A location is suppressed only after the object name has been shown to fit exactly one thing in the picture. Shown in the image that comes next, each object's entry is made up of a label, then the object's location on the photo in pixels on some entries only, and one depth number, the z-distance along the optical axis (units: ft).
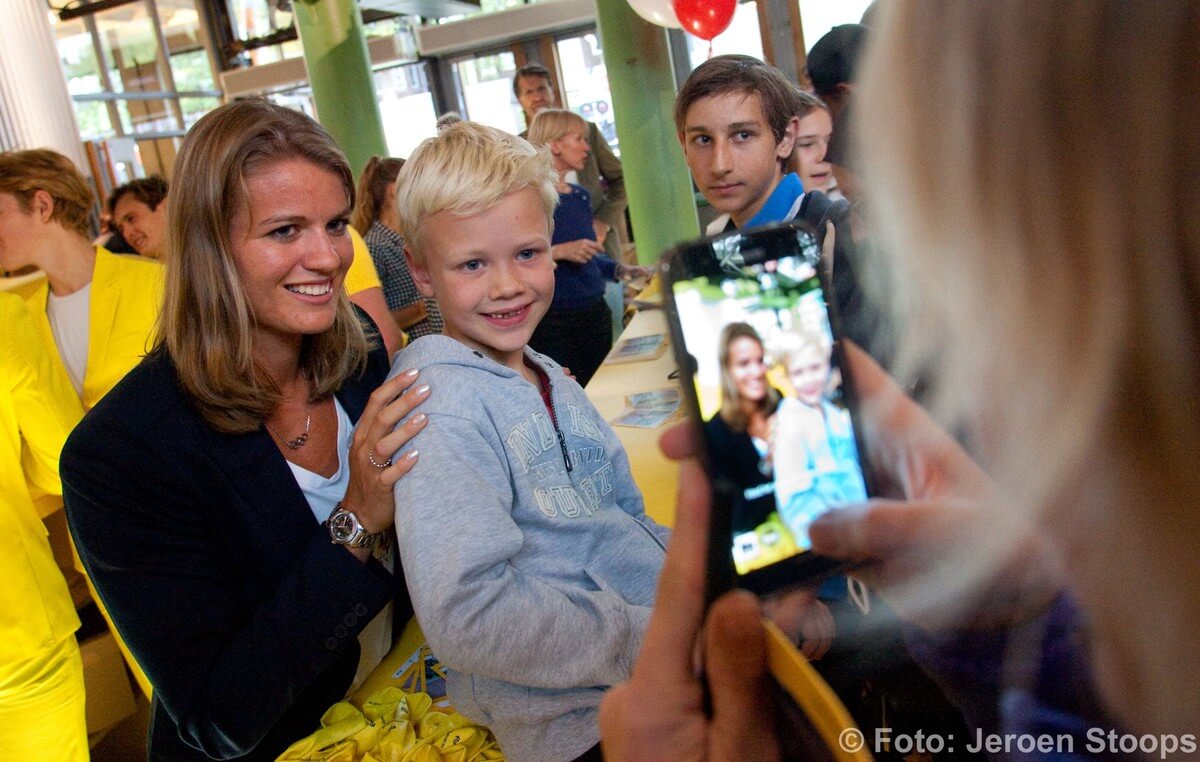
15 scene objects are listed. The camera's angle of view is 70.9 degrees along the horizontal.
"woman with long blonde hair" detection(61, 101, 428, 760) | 3.38
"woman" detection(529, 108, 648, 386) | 11.98
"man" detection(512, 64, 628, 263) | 16.96
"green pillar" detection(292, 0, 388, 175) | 21.35
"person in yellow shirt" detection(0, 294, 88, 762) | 6.93
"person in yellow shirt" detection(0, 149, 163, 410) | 7.88
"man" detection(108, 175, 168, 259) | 14.19
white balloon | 13.99
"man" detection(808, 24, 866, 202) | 6.40
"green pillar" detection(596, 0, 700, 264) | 19.56
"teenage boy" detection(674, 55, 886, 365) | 4.16
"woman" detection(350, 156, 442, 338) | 11.07
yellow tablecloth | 5.45
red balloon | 12.23
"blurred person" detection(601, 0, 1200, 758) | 1.07
